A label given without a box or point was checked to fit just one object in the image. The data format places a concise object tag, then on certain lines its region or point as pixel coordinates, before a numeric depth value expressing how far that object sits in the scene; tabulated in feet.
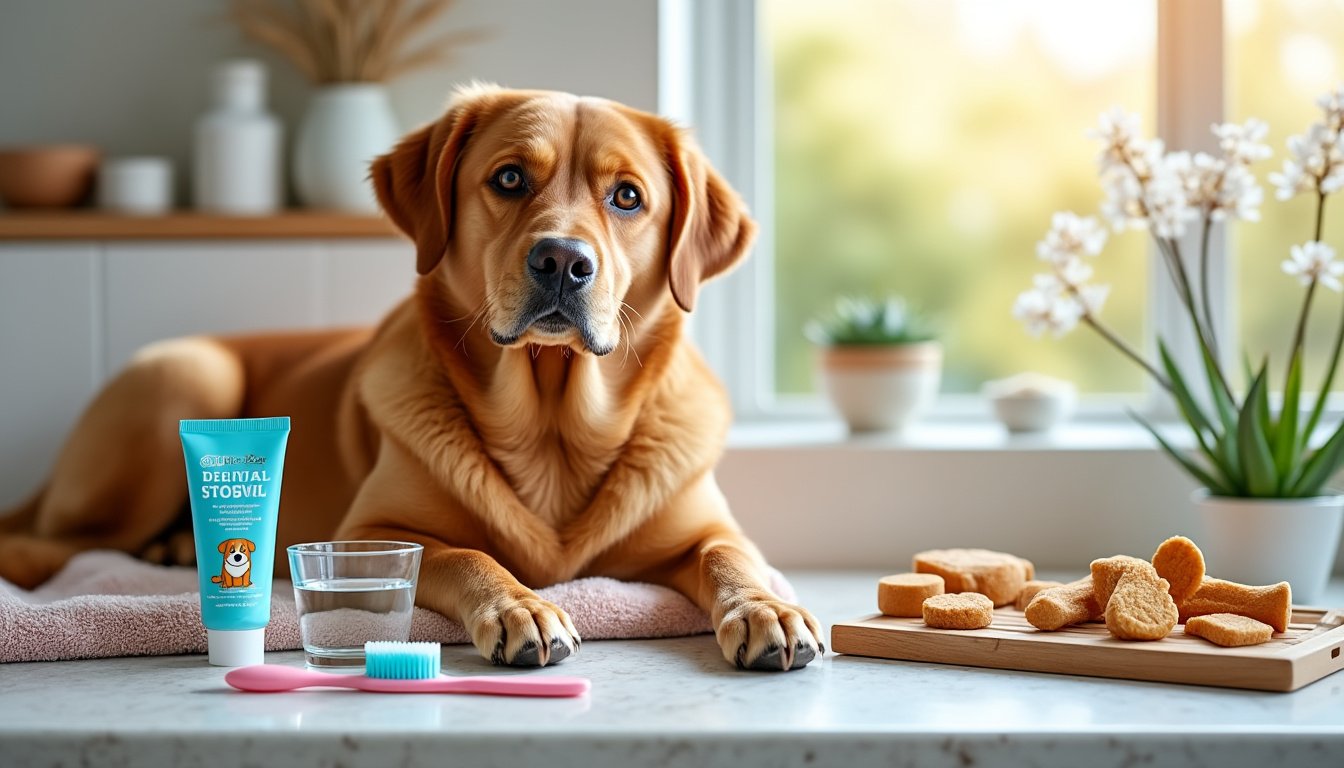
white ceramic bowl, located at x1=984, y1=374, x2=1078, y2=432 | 7.75
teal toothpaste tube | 4.65
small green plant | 7.77
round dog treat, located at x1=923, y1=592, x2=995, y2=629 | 4.86
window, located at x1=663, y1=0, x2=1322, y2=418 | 8.43
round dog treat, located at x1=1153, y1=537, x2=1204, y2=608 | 4.93
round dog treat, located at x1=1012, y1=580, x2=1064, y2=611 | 5.29
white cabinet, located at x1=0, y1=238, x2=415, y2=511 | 7.86
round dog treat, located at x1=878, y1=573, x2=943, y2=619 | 5.11
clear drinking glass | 4.61
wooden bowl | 7.72
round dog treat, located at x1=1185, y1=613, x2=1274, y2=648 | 4.50
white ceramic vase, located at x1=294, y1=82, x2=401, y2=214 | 7.65
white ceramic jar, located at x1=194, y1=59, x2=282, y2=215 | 7.71
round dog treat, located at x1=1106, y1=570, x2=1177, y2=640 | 4.57
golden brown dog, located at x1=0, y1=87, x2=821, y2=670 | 5.32
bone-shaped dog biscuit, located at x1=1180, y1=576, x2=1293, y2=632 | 4.74
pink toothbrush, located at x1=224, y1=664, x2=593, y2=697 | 4.26
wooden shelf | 7.72
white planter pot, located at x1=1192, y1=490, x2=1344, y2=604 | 6.14
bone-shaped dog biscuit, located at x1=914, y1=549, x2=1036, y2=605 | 5.41
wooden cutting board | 4.35
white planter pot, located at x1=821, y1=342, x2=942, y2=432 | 7.74
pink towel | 4.91
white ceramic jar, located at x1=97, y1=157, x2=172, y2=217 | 7.72
